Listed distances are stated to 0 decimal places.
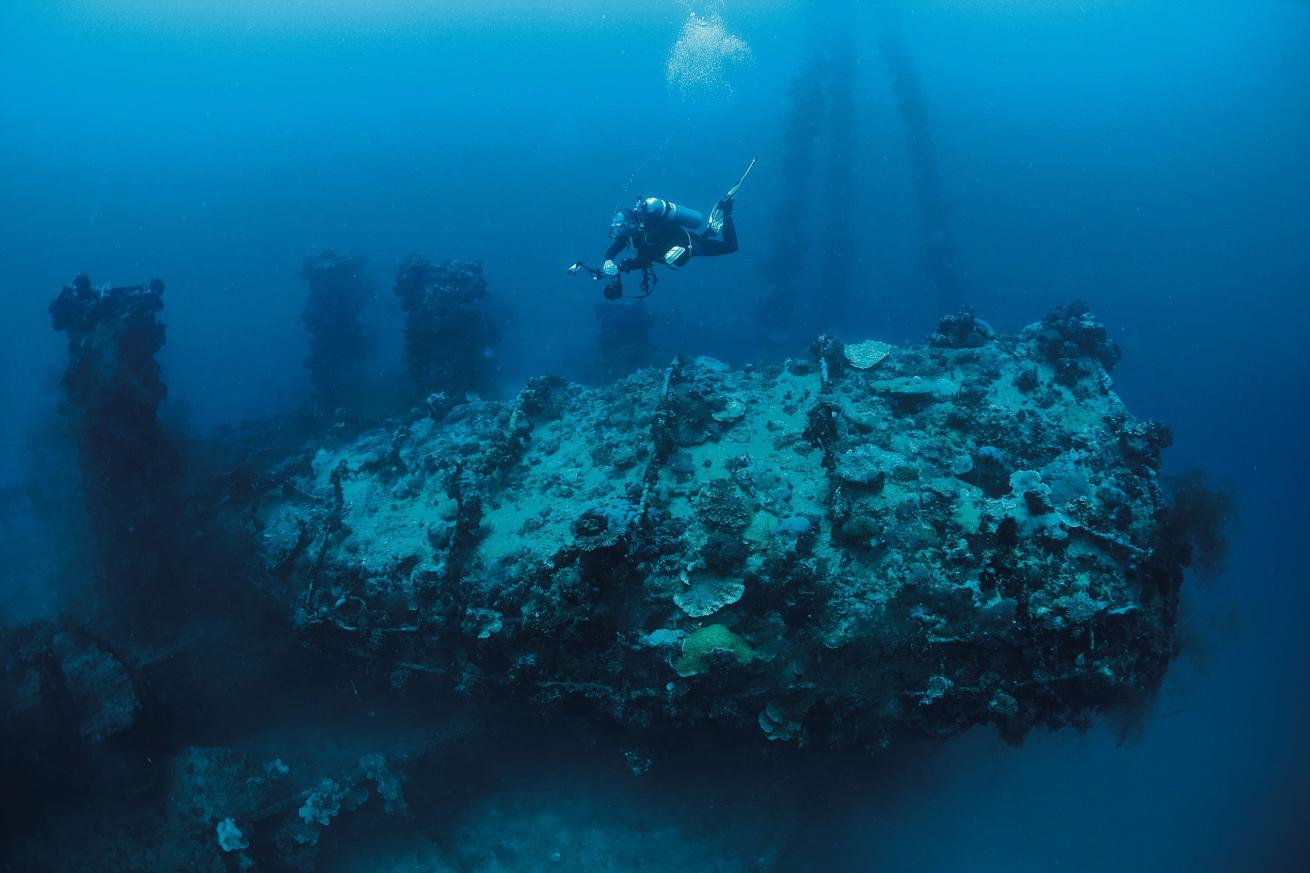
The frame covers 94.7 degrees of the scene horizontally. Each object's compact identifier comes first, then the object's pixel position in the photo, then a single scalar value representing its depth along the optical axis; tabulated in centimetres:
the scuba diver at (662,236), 851
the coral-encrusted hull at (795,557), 511
